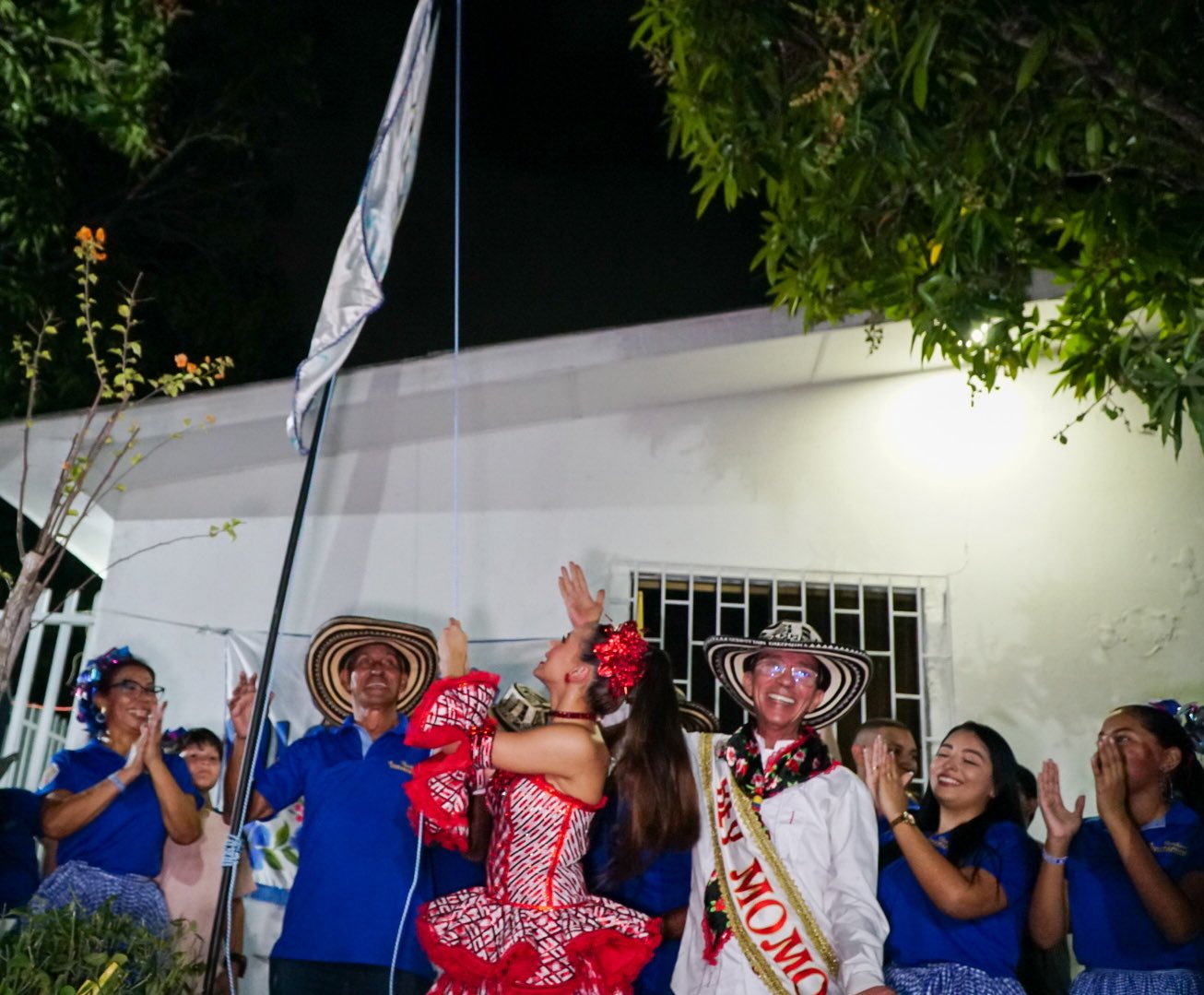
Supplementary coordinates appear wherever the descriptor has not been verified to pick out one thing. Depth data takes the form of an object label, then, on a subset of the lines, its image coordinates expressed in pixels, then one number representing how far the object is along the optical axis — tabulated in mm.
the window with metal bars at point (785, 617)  6051
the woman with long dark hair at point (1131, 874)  4078
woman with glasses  4844
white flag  4745
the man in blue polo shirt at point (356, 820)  4414
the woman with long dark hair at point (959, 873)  4062
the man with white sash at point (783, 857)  3828
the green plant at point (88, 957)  3824
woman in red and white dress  3781
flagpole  4156
